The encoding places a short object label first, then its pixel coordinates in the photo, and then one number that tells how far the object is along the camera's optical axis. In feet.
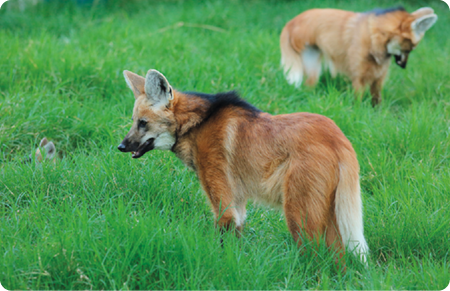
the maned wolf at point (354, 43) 34.53
